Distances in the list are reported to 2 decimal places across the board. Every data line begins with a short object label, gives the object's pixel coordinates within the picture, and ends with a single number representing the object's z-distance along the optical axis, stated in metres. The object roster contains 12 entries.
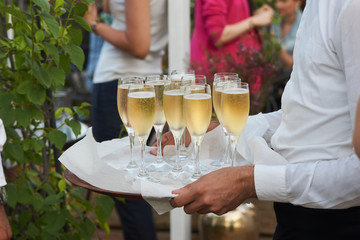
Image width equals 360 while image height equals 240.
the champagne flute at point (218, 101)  1.94
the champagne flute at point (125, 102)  1.93
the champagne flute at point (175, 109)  1.87
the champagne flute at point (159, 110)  1.96
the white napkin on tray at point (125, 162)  1.75
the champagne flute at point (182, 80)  1.92
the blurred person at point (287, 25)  5.04
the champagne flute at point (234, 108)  1.86
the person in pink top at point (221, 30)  3.30
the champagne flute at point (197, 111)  1.83
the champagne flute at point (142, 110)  1.85
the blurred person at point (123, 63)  2.76
